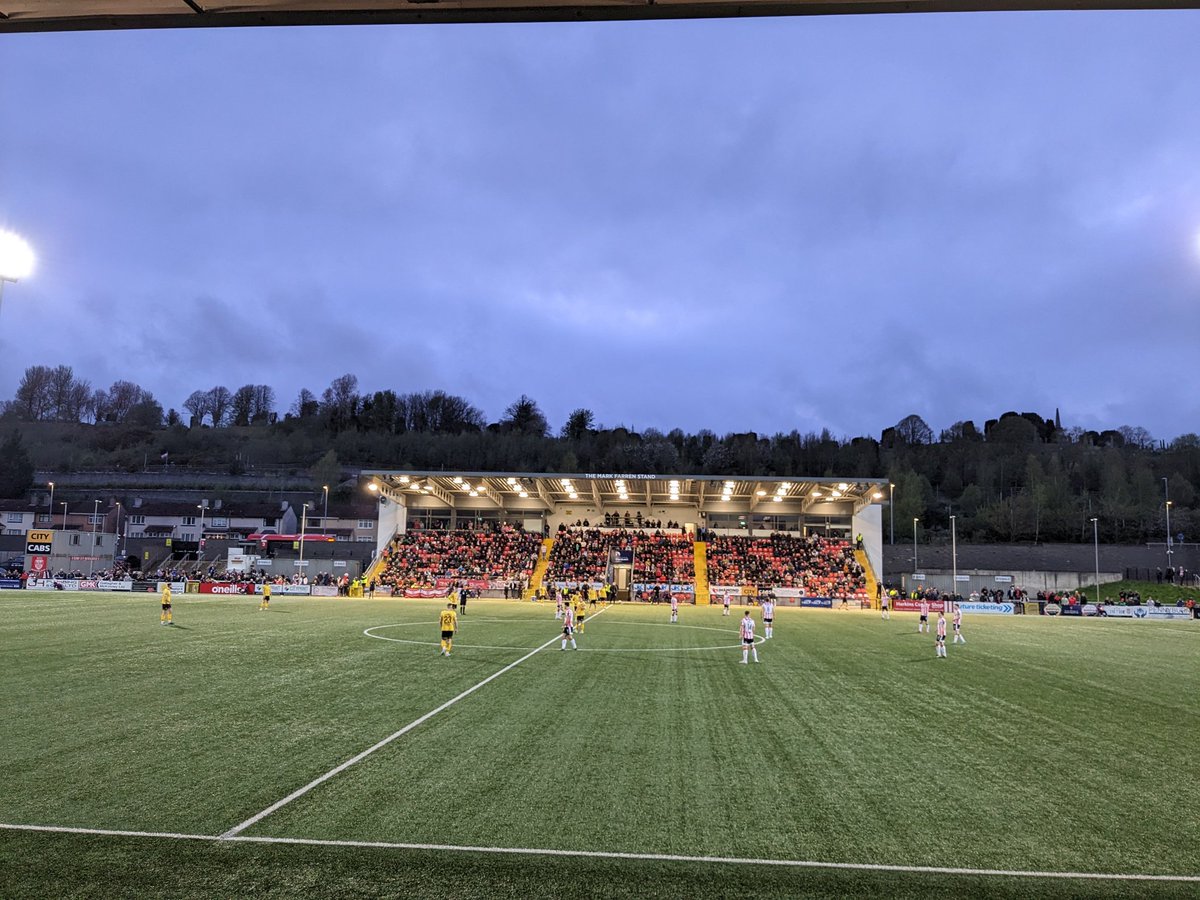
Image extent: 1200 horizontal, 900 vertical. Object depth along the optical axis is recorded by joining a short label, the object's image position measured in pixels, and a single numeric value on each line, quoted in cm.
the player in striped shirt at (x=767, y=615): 2548
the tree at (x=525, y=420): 15938
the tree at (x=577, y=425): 15412
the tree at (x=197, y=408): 16062
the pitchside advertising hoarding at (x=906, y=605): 5294
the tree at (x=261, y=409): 16100
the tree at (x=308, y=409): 16258
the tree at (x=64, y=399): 15038
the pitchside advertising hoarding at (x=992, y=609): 5209
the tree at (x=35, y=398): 14875
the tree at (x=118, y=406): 15562
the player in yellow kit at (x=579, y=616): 2791
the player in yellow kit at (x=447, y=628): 2036
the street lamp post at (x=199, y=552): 7434
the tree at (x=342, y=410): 15938
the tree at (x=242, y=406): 16075
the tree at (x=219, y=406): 16112
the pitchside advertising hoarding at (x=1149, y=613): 5009
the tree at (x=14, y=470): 11294
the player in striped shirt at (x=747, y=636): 2077
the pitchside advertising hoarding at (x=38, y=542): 6106
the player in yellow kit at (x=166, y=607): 2773
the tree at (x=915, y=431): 16150
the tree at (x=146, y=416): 15438
